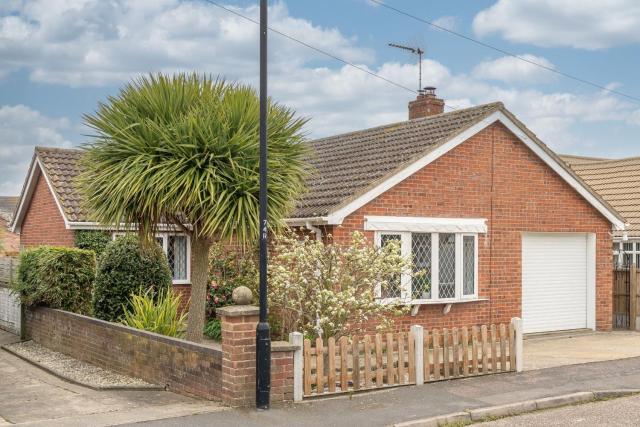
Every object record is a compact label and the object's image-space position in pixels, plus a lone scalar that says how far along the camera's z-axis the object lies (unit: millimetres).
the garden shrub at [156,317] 12891
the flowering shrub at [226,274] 16031
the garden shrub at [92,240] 17312
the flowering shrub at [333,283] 11070
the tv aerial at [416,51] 22609
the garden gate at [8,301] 17703
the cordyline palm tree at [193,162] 11688
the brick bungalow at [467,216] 14883
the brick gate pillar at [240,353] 9648
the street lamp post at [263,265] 9586
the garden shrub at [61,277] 15289
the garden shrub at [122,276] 14789
